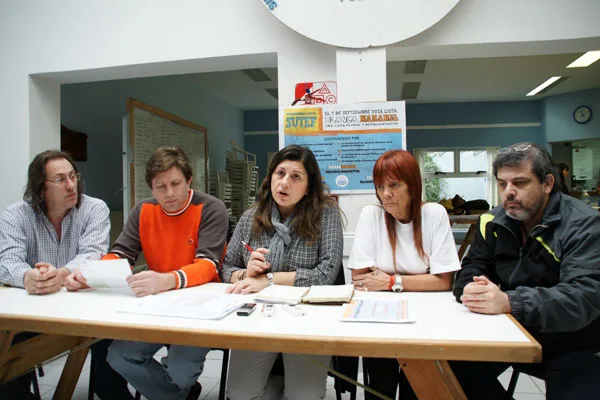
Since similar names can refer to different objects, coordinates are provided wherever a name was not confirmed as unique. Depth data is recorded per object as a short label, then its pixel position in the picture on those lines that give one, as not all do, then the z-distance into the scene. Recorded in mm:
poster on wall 2424
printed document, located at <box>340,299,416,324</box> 1173
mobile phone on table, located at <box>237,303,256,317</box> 1259
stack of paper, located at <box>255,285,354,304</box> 1379
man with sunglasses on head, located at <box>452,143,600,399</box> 1240
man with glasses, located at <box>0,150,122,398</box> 1872
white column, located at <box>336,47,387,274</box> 2406
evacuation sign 2490
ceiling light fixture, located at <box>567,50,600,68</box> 5445
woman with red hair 1662
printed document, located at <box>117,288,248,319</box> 1268
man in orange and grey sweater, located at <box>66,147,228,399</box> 1646
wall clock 7629
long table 993
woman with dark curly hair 1566
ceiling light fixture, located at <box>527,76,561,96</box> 6879
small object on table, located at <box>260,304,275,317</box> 1264
